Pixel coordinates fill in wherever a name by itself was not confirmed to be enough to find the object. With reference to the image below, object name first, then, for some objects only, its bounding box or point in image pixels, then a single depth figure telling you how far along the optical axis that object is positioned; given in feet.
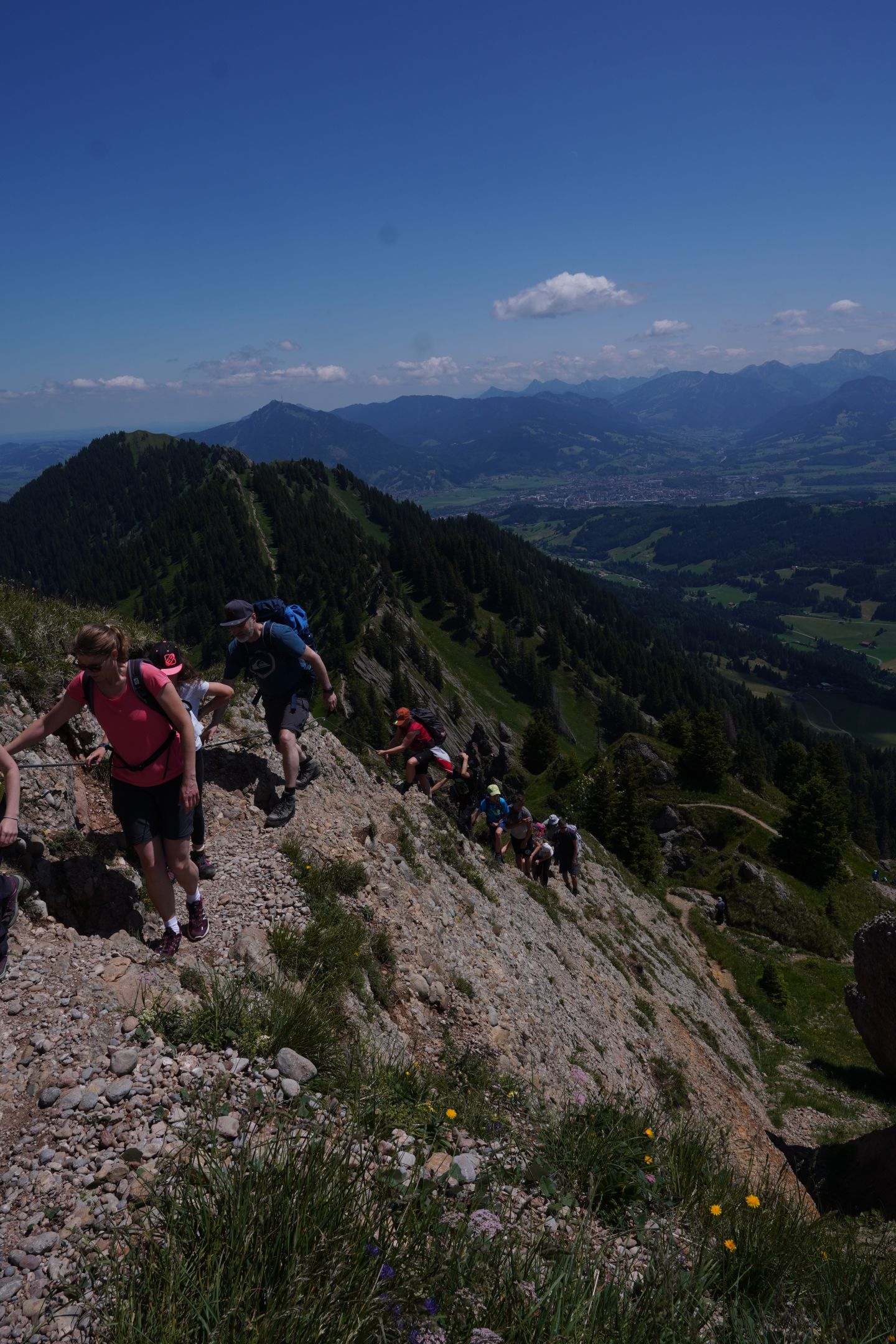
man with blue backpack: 31.30
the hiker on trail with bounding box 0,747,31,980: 18.11
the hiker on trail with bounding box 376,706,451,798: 46.14
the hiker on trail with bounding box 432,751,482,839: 50.24
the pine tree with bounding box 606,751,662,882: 131.23
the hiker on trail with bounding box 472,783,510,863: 52.60
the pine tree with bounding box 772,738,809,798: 233.76
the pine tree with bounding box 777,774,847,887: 140.15
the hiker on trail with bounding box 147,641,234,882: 25.39
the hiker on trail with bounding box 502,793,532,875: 55.06
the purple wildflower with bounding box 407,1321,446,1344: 10.29
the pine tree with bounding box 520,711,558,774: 311.88
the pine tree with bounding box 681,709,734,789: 171.37
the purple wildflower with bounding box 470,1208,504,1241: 13.33
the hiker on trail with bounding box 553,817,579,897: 63.87
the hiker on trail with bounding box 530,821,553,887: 58.85
